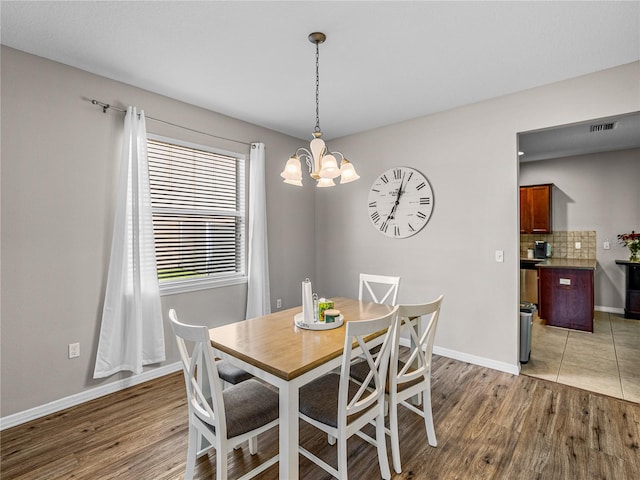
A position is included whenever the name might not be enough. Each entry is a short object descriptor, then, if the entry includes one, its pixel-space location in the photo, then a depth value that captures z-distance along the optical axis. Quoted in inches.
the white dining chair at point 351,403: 60.1
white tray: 80.1
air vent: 149.2
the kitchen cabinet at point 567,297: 167.2
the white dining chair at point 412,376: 70.6
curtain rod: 104.2
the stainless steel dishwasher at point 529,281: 206.4
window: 121.3
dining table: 56.0
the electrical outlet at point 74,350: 99.3
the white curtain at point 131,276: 104.6
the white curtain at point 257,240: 145.5
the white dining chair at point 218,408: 56.1
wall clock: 142.9
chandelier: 82.7
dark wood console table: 187.2
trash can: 127.4
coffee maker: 214.8
